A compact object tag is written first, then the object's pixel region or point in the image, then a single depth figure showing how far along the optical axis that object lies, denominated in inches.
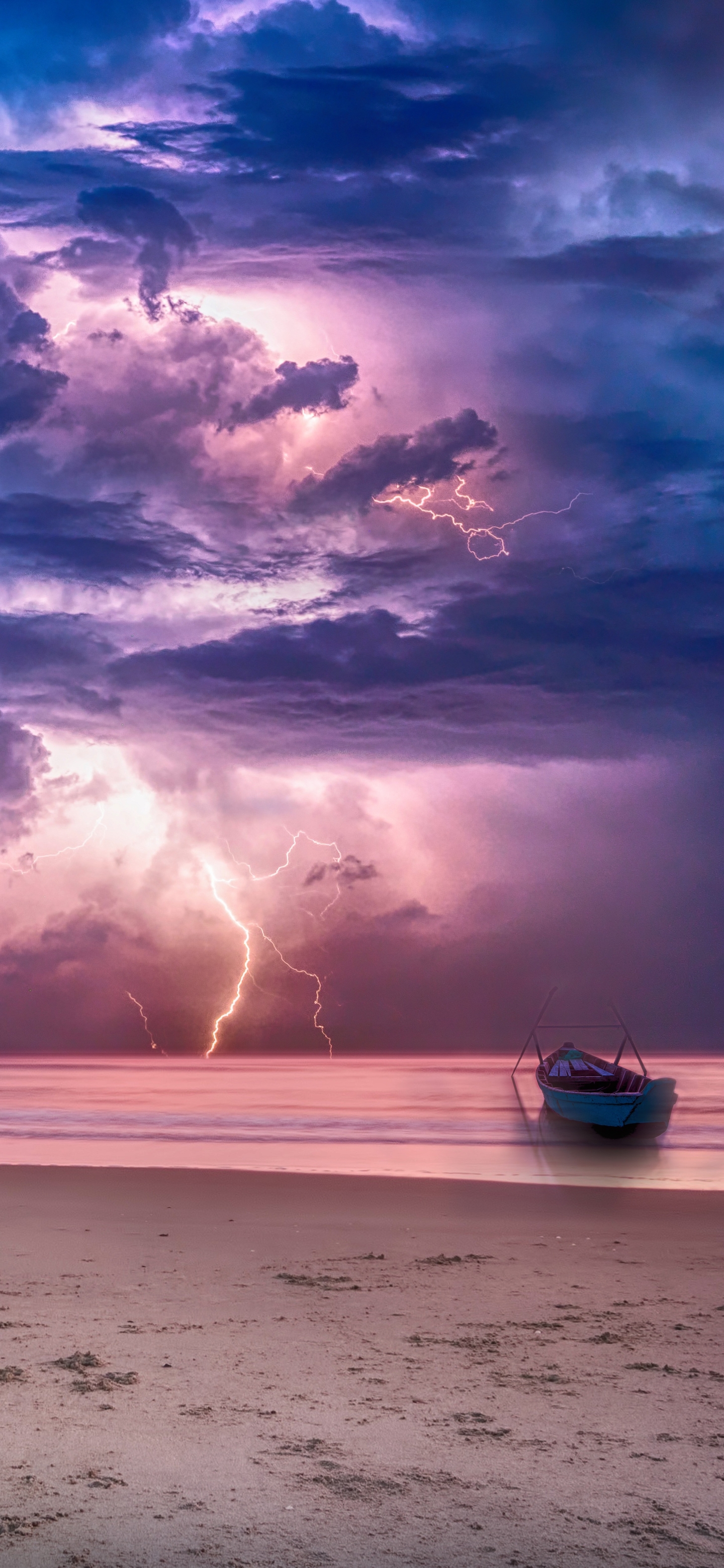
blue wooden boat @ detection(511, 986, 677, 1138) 1338.6
